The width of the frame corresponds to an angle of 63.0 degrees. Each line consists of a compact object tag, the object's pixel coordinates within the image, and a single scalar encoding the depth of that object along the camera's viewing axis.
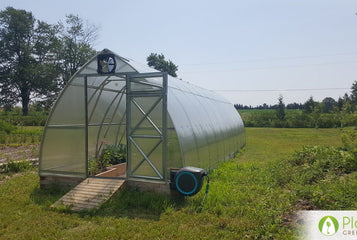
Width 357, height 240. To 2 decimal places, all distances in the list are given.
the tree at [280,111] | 39.62
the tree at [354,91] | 50.27
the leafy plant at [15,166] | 10.34
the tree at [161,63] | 52.03
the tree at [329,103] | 44.48
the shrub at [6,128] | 20.24
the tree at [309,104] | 42.00
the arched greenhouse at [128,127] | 7.35
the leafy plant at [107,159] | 9.05
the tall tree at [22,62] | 40.16
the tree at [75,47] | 39.66
